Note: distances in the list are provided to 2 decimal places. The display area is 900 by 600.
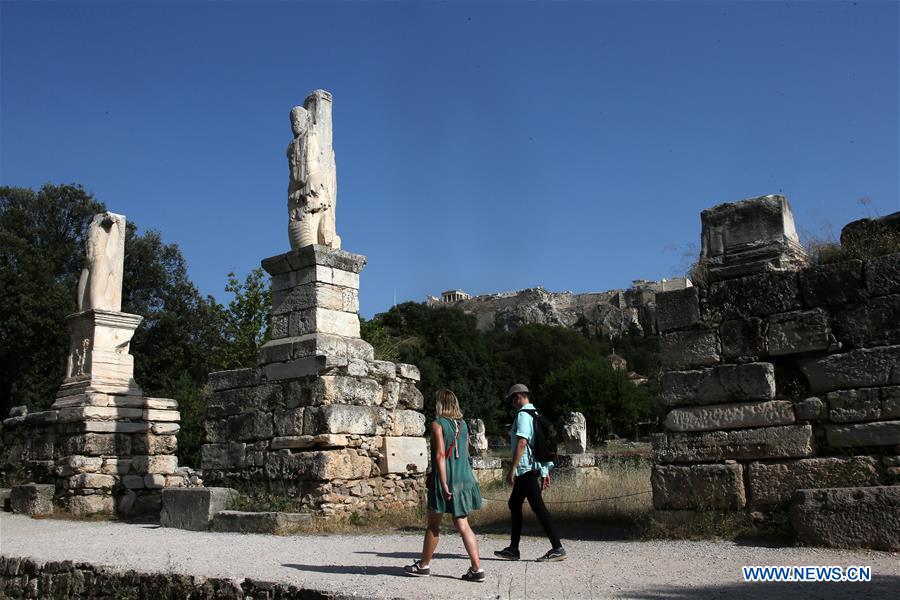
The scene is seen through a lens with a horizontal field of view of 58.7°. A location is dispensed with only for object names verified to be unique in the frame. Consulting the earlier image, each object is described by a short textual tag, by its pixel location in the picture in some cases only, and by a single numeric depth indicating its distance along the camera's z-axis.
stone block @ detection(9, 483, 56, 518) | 12.23
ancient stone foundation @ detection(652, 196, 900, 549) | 6.44
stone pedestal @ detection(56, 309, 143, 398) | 13.06
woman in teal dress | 5.87
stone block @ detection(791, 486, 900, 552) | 5.80
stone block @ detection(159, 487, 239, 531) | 9.35
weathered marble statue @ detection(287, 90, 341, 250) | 10.40
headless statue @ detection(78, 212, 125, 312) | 13.53
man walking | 6.48
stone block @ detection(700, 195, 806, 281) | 7.21
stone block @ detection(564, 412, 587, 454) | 20.05
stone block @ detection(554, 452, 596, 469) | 18.11
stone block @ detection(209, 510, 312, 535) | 8.59
